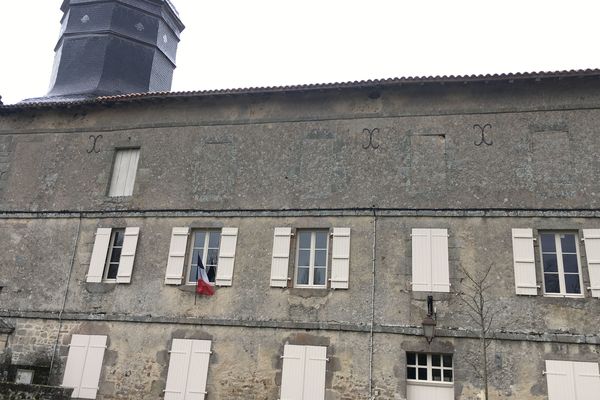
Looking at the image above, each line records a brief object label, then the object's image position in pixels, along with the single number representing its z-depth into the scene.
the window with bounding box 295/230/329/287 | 11.35
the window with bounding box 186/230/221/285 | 11.97
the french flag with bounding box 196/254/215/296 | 11.38
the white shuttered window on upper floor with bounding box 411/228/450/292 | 10.67
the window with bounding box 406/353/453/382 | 10.30
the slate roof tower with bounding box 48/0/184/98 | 16.88
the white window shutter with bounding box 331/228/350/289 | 11.05
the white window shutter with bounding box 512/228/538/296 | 10.24
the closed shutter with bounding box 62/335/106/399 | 11.49
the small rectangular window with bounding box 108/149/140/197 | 13.24
